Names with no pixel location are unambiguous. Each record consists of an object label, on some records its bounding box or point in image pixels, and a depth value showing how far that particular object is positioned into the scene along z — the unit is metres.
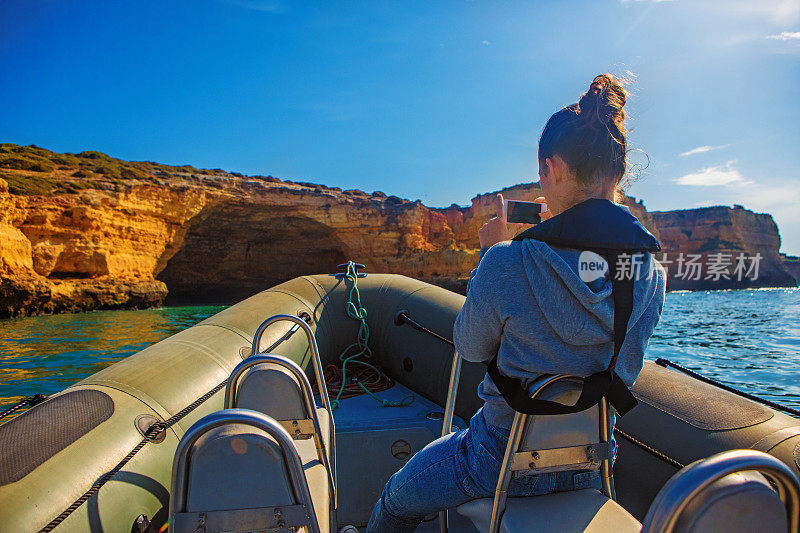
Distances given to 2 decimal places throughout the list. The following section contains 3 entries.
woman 0.86
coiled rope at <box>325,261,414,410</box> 3.18
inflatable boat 0.79
